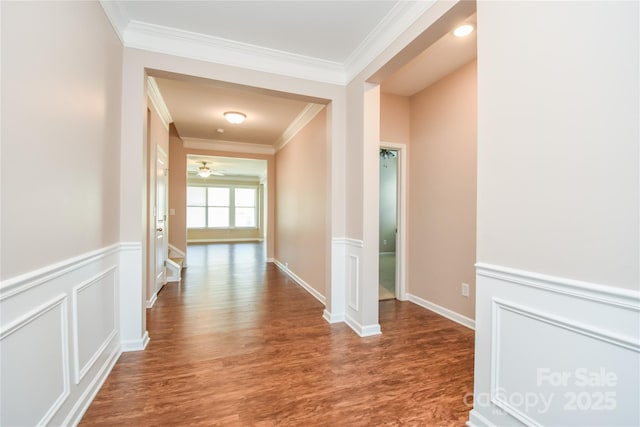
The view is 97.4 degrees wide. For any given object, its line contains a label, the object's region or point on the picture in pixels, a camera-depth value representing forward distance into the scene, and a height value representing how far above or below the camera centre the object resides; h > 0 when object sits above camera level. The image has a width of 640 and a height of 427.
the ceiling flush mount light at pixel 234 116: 4.16 +1.42
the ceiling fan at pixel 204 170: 8.10 +1.24
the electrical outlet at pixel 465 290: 2.92 -0.81
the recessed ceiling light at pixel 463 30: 2.22 +1.47
